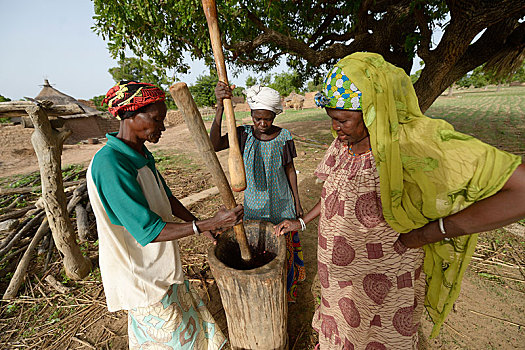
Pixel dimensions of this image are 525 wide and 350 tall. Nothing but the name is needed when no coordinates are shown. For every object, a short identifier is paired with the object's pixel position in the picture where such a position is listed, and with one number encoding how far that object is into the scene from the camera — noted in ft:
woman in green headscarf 3.07
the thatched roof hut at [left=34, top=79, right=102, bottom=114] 55.50
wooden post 7.87
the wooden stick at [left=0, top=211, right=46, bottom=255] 10.11
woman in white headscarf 6.36
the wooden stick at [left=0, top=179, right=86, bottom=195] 16.48
